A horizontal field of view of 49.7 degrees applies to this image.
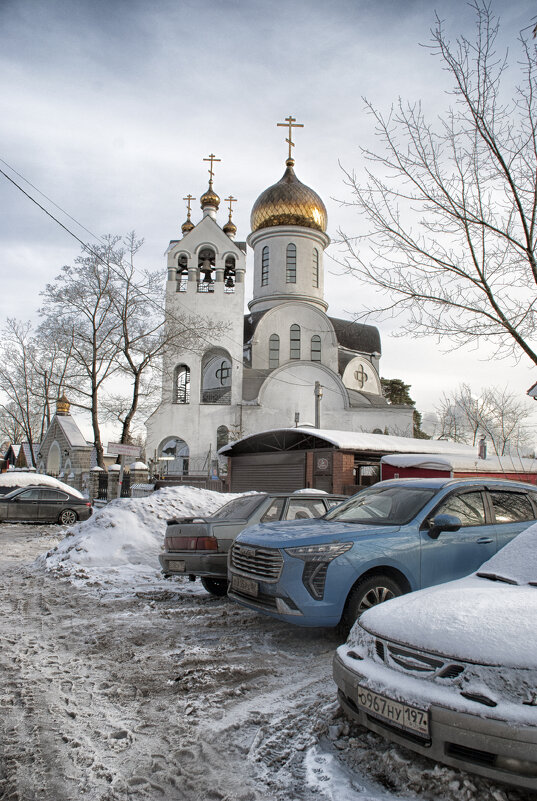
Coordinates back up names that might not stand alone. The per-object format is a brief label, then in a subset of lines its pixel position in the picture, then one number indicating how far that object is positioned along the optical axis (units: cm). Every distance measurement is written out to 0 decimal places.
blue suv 520
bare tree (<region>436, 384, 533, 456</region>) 4678
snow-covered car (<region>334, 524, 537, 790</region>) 260
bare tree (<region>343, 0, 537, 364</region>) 924
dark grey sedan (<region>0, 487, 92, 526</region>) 1948
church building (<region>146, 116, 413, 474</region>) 3650
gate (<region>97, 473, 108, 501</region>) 2812
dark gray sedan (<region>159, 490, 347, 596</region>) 763
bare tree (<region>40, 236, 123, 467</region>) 2836
